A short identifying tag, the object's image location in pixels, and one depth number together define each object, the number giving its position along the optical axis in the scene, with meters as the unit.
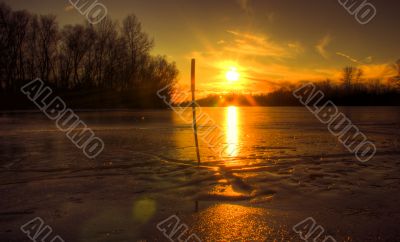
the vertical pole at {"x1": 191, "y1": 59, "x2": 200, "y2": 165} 8.72
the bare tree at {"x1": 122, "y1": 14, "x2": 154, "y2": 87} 70.38
